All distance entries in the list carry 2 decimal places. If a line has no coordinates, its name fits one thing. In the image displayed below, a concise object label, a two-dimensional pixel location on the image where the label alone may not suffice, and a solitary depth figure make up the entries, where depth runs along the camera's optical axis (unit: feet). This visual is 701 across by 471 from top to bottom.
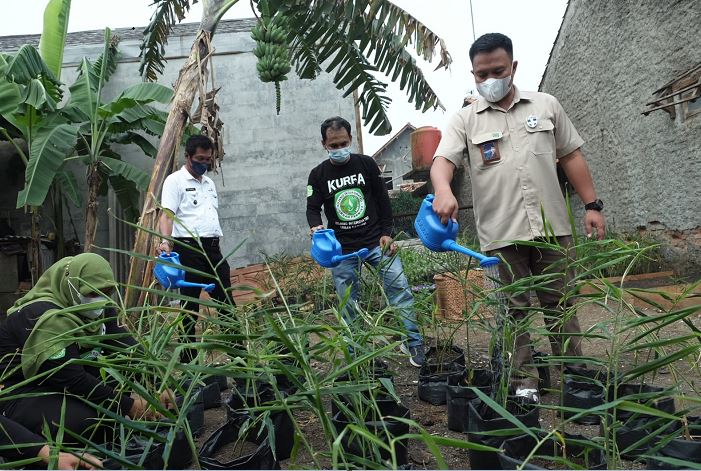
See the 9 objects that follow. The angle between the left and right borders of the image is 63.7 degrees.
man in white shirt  13.00
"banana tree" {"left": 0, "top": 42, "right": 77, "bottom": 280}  18.76
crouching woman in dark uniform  6.94
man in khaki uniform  8.76
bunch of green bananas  16.26
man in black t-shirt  12.09
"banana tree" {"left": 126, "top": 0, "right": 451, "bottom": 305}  14.55
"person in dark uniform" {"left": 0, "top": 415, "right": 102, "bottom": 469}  5.97
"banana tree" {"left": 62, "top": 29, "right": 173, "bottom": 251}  22.31
